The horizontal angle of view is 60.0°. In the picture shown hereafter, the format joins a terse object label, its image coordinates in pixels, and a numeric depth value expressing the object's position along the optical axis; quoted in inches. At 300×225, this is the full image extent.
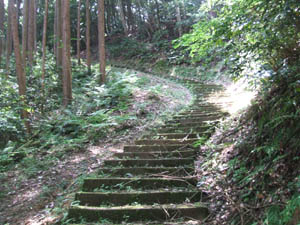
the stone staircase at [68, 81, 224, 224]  159.8
